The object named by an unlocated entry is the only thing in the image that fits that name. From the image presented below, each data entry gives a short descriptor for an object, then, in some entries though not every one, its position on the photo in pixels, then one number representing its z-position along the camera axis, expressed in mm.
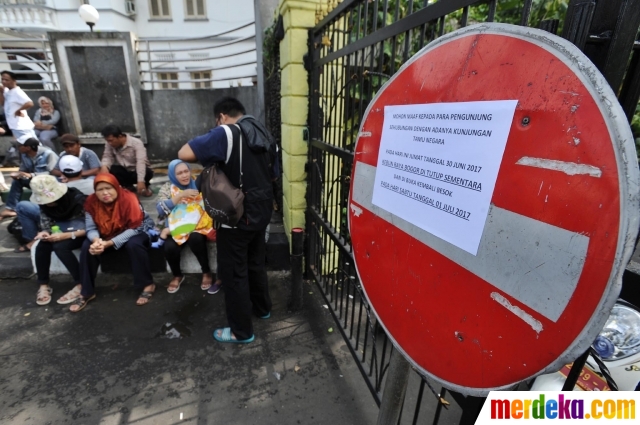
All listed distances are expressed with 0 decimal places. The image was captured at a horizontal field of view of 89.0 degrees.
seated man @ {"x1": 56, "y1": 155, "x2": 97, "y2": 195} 3914
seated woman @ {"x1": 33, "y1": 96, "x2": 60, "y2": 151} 6645
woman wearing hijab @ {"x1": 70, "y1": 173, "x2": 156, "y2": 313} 3135
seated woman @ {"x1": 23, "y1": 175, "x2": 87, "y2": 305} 3211
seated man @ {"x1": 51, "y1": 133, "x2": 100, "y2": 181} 4152
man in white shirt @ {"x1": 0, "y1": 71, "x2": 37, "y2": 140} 5629
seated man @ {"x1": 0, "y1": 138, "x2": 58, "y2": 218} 4277
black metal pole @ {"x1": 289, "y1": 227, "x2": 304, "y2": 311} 2820
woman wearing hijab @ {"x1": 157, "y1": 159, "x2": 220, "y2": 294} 3400
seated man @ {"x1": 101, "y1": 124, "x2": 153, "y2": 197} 4551
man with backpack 2156
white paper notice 659
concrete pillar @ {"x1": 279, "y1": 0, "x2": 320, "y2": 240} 2711
